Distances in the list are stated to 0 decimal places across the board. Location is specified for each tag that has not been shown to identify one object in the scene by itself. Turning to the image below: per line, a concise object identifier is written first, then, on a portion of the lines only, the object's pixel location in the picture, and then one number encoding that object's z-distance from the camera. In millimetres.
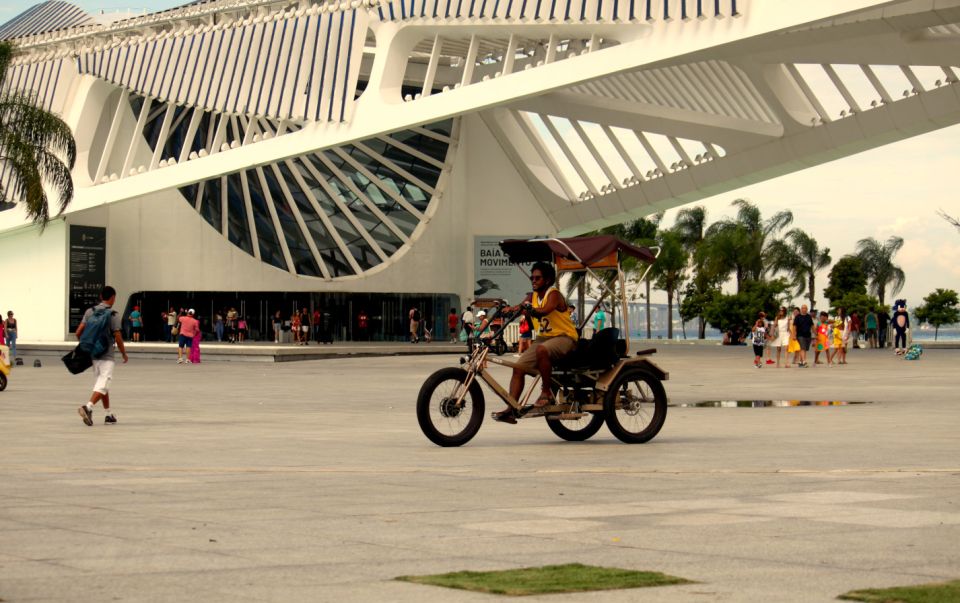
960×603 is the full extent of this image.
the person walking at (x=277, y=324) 56875
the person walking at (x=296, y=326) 53719
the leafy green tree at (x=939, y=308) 74000
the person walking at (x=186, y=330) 35938
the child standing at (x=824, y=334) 34219
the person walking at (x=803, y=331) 33875
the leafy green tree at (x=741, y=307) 73188
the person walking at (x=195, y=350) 37000
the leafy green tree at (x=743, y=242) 79688
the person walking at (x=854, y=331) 52503
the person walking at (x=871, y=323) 48938
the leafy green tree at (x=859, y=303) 69956
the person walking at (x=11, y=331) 36281
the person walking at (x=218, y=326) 55156
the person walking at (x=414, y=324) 55438
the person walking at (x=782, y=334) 34156
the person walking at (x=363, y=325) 58219
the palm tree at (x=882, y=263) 85562
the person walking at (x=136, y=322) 52438
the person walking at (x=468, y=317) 44150
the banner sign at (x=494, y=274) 57781
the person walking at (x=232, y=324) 55438
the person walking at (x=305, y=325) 53000
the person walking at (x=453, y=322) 56844
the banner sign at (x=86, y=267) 51781
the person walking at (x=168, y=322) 54719
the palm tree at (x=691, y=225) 82688
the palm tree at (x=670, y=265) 80375
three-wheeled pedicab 12938
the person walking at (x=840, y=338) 35094
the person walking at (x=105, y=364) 15639
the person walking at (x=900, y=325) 40031
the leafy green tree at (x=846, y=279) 80500
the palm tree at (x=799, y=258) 81562
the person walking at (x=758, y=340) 34219
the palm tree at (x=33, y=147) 36031
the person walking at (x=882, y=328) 55844
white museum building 37625
